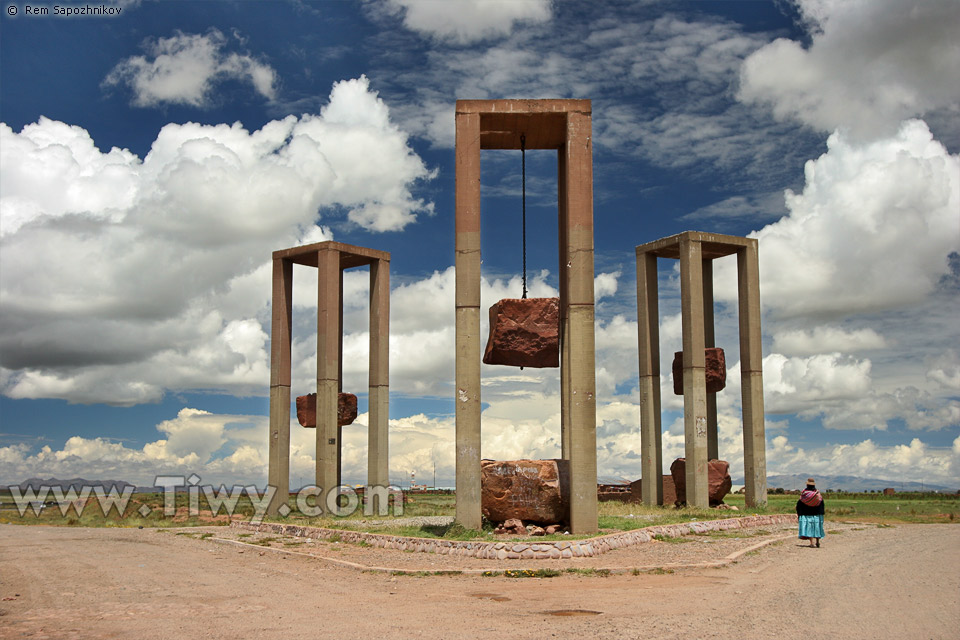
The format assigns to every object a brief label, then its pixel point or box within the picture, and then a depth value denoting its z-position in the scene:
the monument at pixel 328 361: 27.30
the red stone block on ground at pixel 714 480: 26.91
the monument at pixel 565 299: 15.45
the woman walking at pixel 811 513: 15.80
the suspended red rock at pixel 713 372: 27.67
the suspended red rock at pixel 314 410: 28.16
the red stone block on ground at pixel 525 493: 15.78
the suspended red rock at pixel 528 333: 16.38
